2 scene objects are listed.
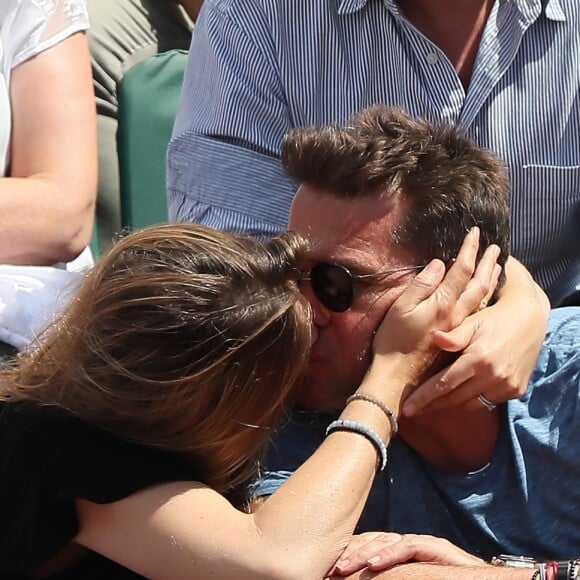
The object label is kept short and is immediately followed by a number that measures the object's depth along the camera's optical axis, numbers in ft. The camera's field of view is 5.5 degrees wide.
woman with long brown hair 16.76
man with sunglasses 17.35
